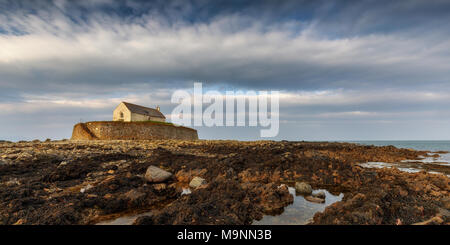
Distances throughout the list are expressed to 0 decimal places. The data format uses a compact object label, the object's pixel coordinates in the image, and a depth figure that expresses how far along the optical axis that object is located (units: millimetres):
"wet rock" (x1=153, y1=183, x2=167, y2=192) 8877
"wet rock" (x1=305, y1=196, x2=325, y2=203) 7980
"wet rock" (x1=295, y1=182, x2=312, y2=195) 9164
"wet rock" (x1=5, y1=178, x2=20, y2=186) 9228
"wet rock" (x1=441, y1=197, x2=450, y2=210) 6845
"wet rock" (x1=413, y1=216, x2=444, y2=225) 4884
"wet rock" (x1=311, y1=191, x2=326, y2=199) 8359
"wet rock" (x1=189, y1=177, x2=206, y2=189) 9838
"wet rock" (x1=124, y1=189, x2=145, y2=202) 7535
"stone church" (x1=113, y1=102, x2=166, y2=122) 43062
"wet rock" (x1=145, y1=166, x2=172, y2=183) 10633
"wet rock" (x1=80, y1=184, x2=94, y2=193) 8746
